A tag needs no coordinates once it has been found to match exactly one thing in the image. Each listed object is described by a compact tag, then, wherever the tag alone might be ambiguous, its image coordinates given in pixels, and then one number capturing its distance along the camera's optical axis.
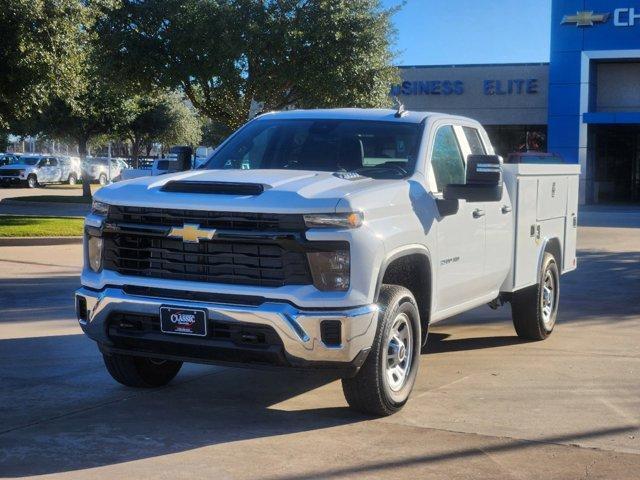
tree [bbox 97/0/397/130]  25.67
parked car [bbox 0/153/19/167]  56.08
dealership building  37.99
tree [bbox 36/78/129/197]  36.09
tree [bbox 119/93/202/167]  54.88
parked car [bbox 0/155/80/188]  46.47
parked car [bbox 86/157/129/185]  52.84
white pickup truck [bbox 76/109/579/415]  5.62
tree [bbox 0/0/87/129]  17.81
